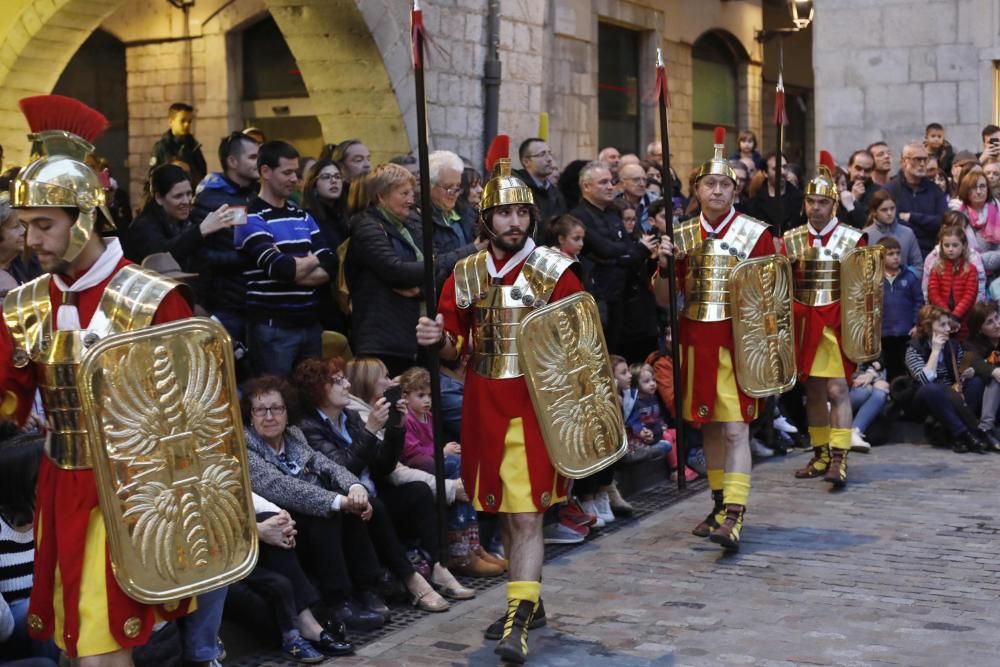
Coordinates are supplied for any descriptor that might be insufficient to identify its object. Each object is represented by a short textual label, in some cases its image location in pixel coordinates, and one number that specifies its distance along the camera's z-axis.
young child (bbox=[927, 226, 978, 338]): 11.16
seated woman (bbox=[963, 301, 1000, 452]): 10.67
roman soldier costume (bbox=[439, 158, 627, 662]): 5.90
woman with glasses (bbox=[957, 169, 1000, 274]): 11.95
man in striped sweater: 7.20
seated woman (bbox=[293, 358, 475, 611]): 6.58
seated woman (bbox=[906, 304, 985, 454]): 10.66
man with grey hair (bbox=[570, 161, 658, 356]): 9.16
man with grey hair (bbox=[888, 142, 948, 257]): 12.37
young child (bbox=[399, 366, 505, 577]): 7.17
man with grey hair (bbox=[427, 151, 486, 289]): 8.20
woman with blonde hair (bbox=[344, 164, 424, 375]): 7.65
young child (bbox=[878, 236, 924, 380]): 11.24
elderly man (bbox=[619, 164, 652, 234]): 10.07
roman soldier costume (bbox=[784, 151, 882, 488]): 9.13
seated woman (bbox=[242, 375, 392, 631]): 6.13
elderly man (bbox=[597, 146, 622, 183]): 11.23
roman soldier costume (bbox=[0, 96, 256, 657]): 4.28
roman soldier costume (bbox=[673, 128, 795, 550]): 7.70
